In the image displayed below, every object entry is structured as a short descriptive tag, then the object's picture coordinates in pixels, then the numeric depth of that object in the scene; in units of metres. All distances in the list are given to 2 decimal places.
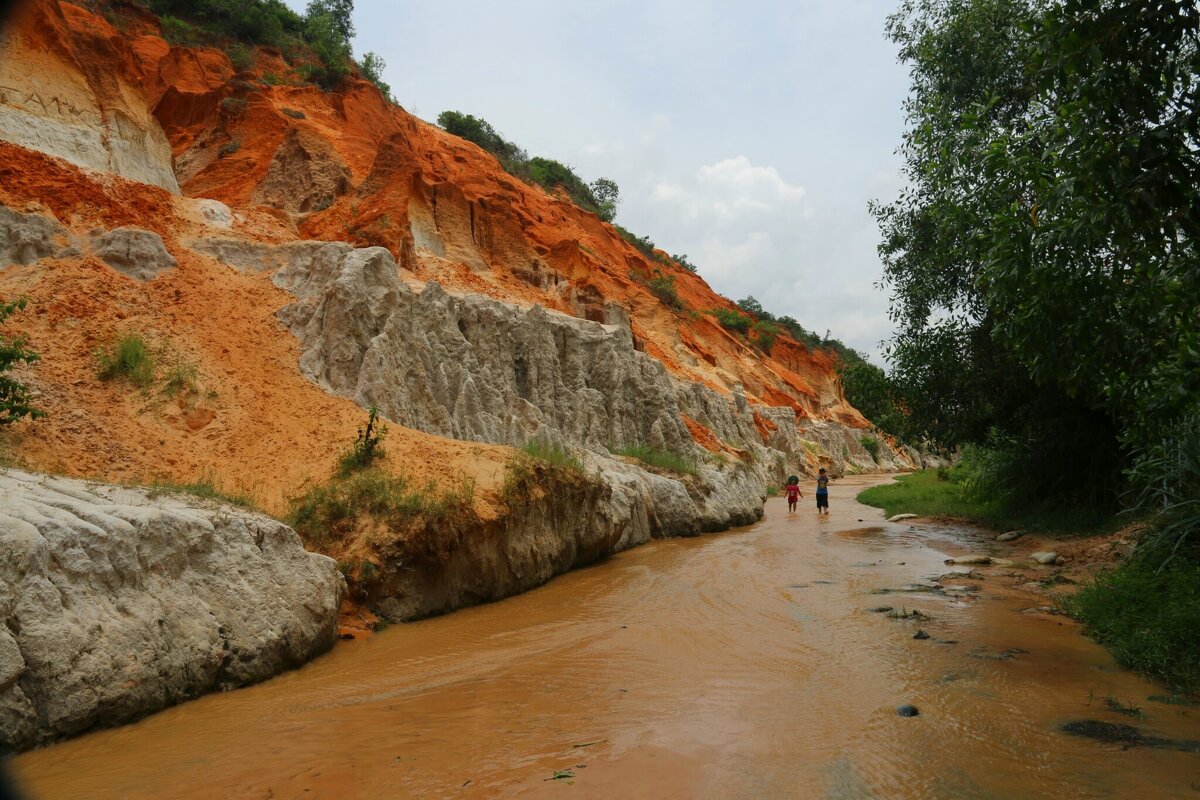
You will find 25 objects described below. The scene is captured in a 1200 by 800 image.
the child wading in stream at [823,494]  22.00
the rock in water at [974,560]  11.99
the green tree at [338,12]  41.41
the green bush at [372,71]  41.03
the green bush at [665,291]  45.12
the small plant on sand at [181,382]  10.72
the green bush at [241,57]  31.05
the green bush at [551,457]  11.24
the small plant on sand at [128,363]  10.52
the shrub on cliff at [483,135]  49.41
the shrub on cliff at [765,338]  62.34
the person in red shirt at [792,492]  22.72
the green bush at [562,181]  53.53
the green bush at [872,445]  56.97
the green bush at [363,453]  9.41
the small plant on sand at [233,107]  24.90
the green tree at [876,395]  16.50
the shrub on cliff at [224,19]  33.09
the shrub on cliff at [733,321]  59.34
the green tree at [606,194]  63.41
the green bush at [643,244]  59.72
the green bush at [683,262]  67.20
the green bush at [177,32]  31.32
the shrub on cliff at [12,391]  7.18
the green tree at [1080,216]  4.52
